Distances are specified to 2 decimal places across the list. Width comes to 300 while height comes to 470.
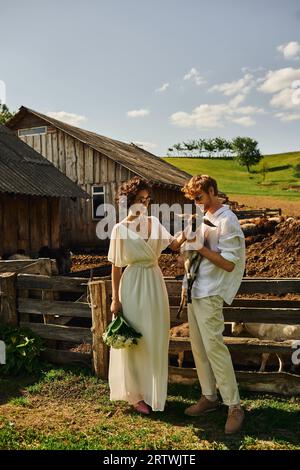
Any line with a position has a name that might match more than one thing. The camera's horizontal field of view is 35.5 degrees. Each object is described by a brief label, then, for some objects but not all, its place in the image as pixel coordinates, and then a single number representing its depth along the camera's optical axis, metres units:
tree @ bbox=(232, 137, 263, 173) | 87.00
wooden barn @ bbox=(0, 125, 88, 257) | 12.95
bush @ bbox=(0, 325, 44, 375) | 5.66
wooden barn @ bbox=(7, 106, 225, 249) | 20.23
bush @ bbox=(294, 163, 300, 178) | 71.37
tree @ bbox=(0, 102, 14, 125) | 54.24
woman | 4.43
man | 4.03
